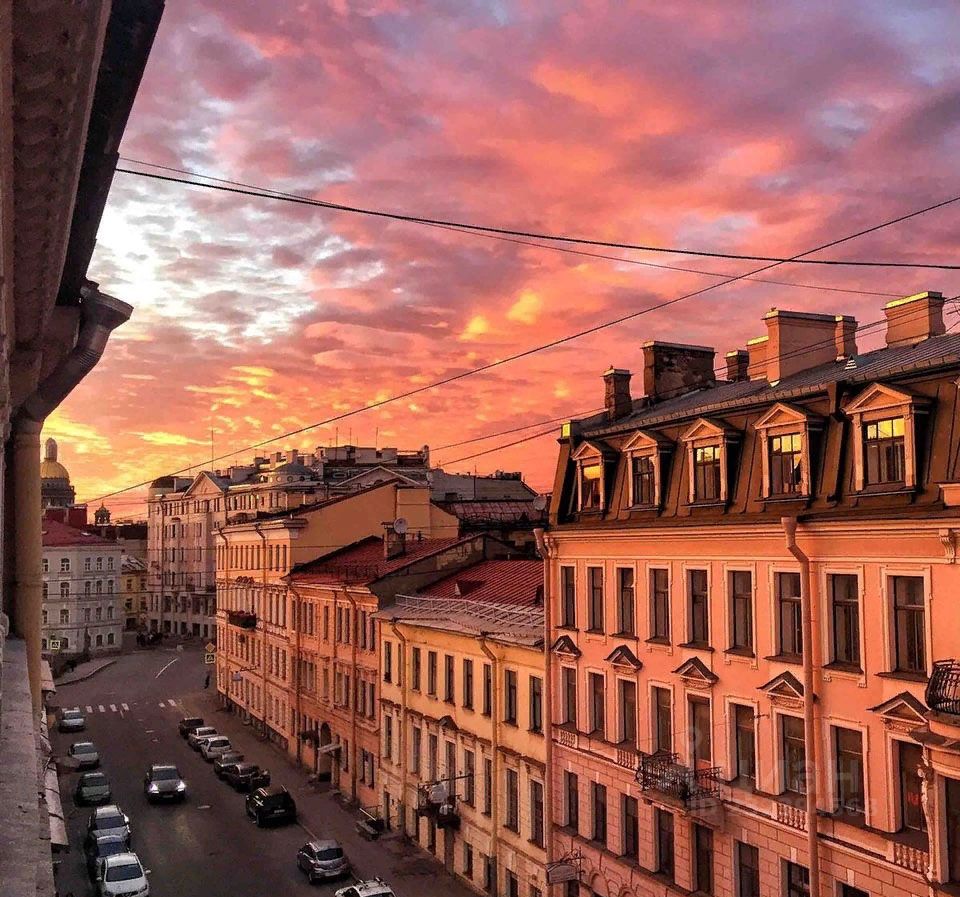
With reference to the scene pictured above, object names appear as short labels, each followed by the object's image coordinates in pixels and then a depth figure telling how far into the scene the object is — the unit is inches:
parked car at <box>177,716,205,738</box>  2298.2
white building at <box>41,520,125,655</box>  3814.0
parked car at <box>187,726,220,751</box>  2129.7
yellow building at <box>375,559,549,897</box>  1155.3
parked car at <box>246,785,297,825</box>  1547.7
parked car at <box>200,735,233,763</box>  2014.0
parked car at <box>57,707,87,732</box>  2312.5
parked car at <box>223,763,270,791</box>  1733.4
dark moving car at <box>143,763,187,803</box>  1675.7
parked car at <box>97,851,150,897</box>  1167.6
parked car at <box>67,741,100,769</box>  1916.8
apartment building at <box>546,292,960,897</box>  684.1
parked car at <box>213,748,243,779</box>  1867.6
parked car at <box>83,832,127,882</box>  1294.3
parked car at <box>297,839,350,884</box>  1277.1
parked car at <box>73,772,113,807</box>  1670.8
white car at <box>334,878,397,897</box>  1122.7
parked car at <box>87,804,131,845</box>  1393.9
